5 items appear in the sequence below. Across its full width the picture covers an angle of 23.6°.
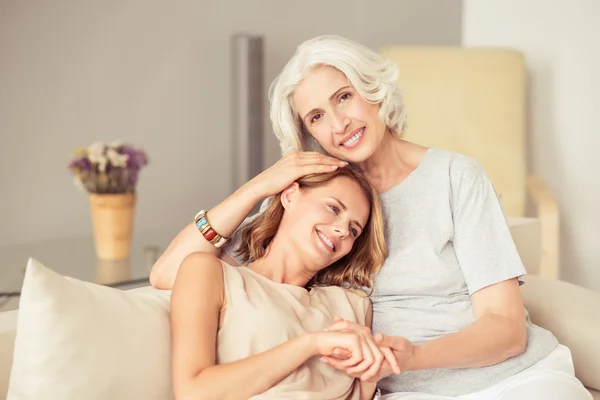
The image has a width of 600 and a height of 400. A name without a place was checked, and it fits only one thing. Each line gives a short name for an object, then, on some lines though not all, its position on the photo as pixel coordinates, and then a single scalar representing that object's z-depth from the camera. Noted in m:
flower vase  3.21
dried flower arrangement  3.17
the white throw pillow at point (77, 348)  2.21
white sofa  2.67
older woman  2.49
